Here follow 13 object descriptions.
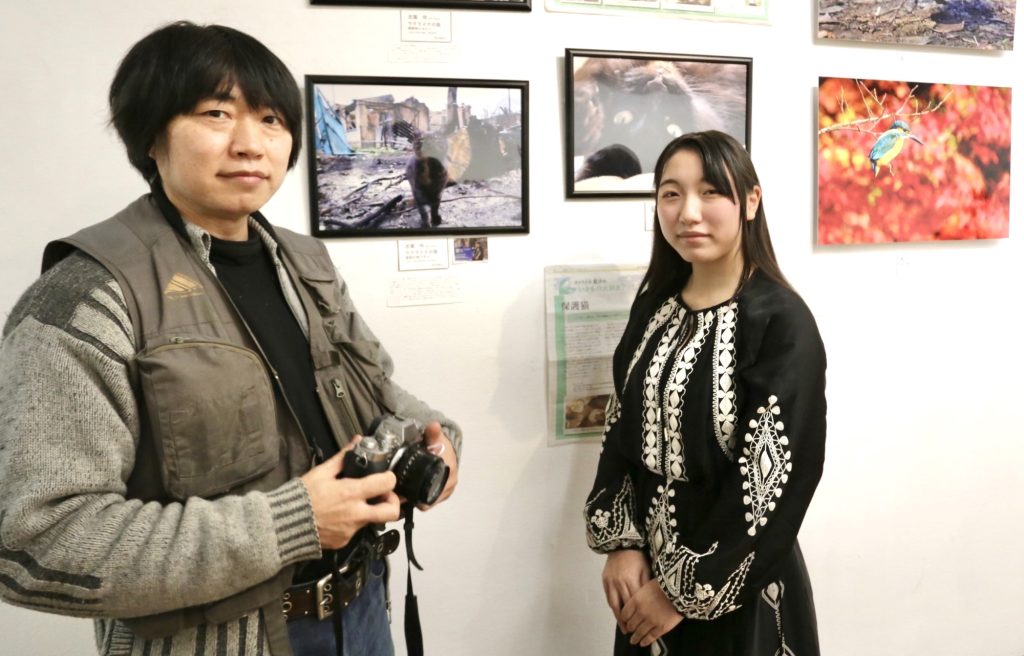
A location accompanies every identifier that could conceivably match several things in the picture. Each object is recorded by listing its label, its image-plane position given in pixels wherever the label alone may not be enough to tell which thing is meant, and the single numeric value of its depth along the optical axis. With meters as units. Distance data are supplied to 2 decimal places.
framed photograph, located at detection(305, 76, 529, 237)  1.50
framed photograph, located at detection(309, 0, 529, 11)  1.48
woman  1.17
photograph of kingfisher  1.83
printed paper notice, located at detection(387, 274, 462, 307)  1.58
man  0.75
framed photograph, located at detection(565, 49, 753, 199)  1.63
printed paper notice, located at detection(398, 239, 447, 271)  1.57
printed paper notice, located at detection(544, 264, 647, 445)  1.68
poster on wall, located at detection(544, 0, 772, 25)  1.62
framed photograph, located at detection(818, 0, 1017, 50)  1.79
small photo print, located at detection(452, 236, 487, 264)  1.61
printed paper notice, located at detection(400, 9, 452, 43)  1.51
